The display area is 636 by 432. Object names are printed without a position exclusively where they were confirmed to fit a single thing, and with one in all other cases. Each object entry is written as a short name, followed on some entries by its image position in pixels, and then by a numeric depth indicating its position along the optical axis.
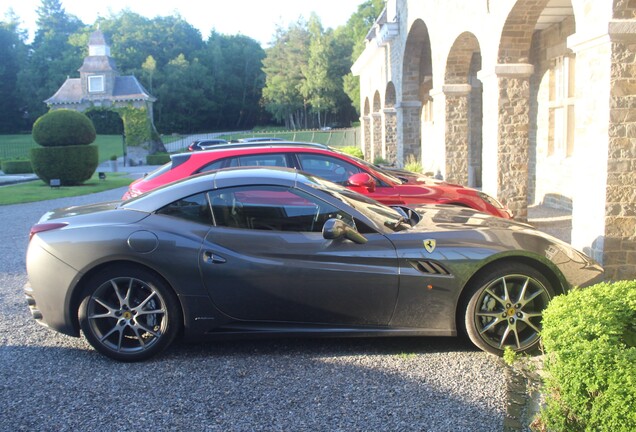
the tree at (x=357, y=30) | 61.68
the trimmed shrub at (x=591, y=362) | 2.63
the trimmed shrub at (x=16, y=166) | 35.25
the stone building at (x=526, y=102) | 6.15
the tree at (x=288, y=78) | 74.44
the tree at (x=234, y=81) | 80.44
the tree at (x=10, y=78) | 72.12
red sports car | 7.43
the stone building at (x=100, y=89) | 52.75
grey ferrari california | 4.36
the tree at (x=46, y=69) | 71.56
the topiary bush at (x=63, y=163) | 23.19
